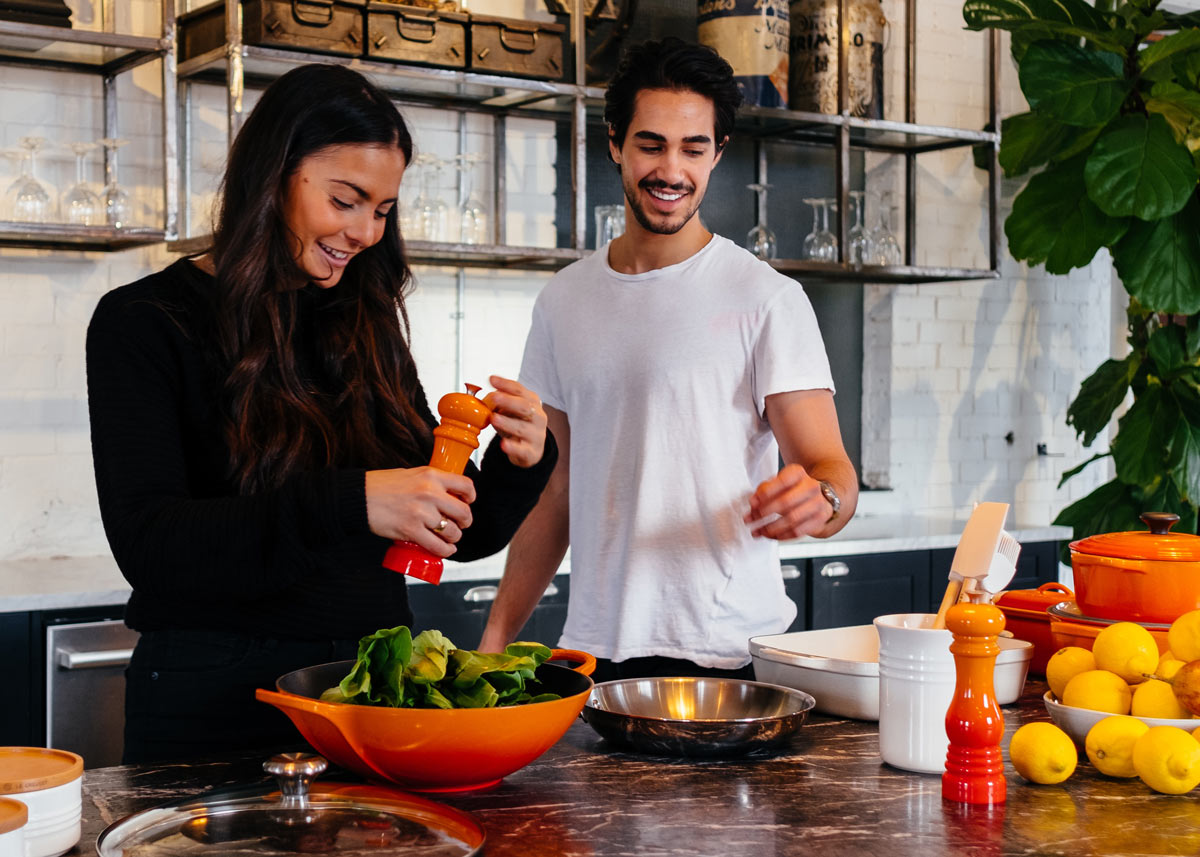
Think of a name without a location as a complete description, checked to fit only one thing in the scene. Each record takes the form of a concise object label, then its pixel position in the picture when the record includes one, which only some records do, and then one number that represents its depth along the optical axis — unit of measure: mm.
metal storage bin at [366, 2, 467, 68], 3721
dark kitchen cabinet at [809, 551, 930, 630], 4137
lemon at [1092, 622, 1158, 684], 1664
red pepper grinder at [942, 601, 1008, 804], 1415
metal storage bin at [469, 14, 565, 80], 3889
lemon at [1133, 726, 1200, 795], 1468
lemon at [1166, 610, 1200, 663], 1641
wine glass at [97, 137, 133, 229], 3430
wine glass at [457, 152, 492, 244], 3908
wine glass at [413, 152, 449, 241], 3811
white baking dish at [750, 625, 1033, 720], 1788
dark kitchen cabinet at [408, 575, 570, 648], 3529
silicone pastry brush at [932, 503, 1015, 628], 1651
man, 2311
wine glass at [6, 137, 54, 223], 3340
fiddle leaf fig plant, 3863
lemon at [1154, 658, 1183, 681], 1630
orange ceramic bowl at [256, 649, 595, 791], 1358
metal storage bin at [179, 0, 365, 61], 3580
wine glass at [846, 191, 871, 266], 4527
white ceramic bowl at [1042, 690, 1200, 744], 1563
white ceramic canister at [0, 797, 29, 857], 1060
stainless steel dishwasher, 3064
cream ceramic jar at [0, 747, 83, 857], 1178
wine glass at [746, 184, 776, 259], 4293
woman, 1637
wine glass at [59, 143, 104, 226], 3393
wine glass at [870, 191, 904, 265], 4562
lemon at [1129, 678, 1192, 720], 1585
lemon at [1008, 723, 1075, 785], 1491
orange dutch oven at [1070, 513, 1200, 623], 1839
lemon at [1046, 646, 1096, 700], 1729
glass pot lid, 1173
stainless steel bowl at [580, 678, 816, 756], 1567
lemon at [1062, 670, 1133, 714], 1624
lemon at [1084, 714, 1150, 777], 1530
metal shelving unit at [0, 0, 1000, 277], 3498
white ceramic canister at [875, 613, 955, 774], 1527
